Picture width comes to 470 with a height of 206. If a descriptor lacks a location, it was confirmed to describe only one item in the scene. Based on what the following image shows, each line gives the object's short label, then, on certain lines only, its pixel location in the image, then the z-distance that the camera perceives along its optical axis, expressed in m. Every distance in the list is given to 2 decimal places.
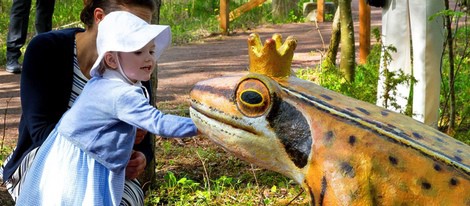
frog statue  2.65
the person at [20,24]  8.66
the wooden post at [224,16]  12.95
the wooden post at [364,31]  8.48
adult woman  3.62
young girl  3.08
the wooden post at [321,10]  14.50
